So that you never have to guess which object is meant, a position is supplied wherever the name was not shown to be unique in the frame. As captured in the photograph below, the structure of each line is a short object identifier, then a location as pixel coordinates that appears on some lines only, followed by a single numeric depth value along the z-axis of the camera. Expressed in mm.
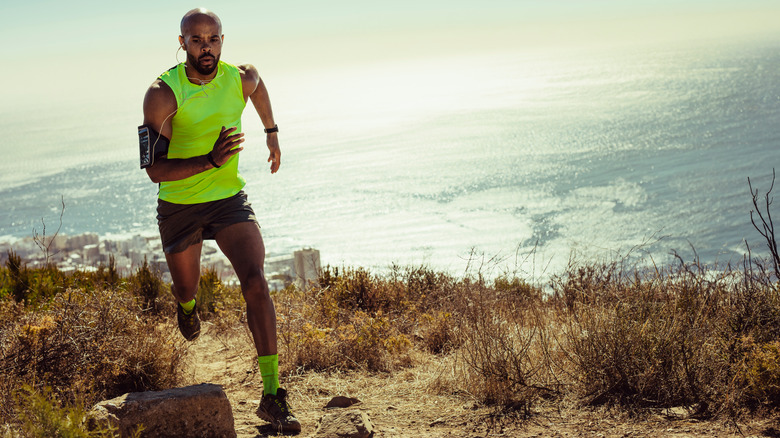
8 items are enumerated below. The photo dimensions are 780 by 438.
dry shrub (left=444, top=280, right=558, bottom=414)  3739
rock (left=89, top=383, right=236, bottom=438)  3080
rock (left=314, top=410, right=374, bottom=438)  3232
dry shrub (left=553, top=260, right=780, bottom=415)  3441
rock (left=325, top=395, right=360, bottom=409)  3898
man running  3445
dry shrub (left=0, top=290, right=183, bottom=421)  3766
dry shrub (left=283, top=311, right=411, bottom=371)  4684
